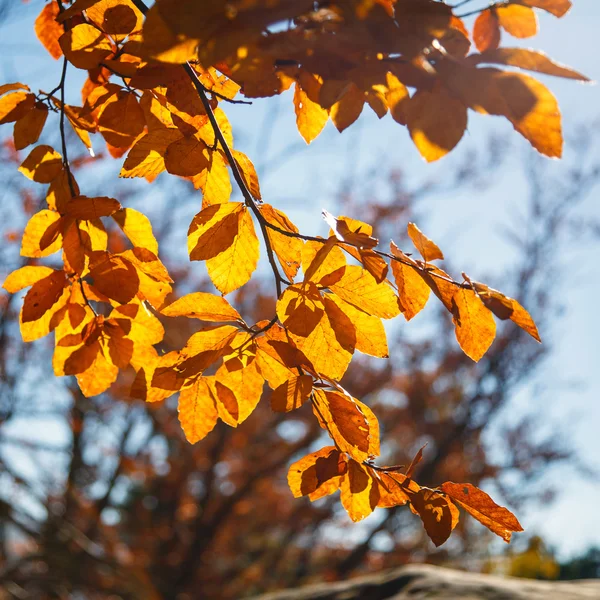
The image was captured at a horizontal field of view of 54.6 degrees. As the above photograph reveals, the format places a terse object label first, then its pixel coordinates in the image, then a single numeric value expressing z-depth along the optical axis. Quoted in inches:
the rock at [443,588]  90.8
